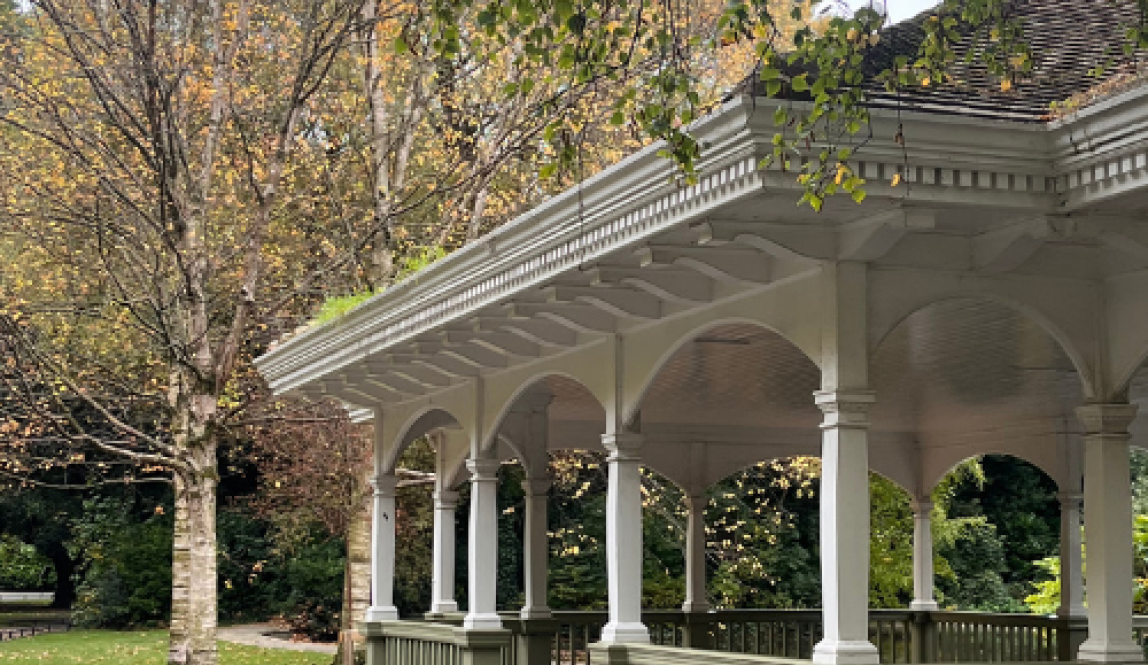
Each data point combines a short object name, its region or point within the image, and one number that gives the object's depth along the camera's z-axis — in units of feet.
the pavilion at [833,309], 20.93
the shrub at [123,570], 103.76
